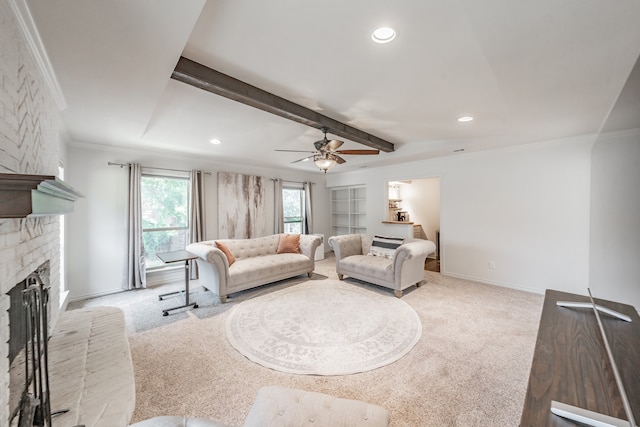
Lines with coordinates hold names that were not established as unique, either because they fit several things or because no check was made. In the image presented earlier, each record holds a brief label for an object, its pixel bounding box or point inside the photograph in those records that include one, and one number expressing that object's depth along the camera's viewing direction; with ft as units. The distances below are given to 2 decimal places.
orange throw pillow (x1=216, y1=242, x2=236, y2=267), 13.16
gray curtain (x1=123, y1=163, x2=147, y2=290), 13.28
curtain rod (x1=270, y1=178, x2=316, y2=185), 20.01
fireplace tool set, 3.80
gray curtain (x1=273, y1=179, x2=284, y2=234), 20.11
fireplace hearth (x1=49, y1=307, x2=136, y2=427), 4.29
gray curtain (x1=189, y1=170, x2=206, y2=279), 15.34
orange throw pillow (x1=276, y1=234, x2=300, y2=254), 15.97
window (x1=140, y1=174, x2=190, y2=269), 14.38
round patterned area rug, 7.25
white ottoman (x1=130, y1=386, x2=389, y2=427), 3.68
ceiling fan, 10.43
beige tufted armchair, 12.09
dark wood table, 2.56
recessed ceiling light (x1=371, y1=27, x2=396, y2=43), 4.99
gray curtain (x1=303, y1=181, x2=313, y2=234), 22.08
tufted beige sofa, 11.60
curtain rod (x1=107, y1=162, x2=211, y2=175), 12.90
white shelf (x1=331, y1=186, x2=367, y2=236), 22.24
